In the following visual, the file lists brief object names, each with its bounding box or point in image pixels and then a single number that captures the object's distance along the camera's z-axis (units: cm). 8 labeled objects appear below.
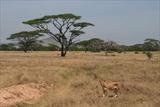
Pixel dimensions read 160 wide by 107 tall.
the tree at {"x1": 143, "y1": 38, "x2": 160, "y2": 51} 11181
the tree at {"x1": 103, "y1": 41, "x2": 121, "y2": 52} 9434
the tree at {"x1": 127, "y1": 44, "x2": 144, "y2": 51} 11478
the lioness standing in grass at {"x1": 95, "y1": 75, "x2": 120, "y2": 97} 1766
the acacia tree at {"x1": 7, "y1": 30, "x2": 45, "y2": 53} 8862
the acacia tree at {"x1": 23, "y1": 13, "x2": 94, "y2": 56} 6606
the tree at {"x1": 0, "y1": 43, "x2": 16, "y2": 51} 12681
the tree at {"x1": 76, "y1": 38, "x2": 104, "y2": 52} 9076
